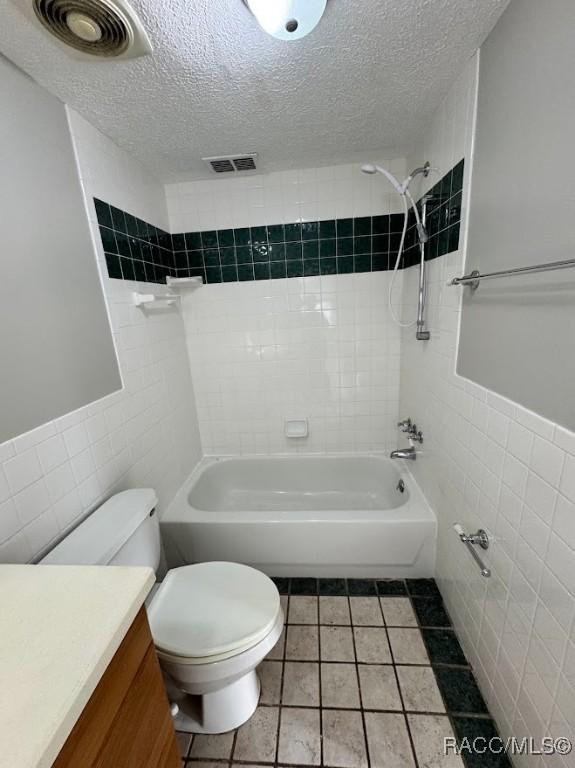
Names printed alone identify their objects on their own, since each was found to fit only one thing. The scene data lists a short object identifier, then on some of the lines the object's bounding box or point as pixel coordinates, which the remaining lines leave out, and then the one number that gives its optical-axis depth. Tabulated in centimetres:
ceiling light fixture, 84
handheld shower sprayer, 149
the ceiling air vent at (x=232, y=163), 169
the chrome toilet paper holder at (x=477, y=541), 108
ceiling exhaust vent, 80
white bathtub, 162
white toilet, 96
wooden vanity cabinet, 49
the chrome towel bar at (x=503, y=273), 69
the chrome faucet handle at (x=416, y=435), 178
